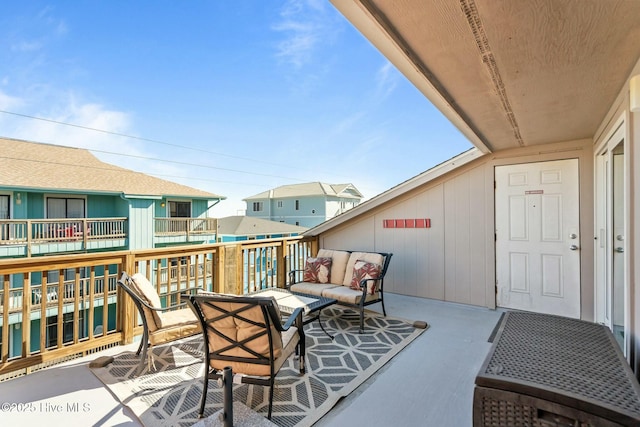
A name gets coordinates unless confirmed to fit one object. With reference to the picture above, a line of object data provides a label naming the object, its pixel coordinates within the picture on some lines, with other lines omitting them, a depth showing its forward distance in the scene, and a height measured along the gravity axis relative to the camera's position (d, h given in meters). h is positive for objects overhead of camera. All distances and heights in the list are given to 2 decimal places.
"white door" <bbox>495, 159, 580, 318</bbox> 3.78 -0.35
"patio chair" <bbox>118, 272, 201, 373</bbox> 2.50 -0.98
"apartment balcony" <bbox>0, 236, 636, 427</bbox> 2.00 -1.36
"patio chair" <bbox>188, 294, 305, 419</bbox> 1.90 -0.84
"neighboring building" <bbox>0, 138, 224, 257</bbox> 7.15 +0.30
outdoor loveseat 3.73 -0.93
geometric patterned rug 2.00 -1.38
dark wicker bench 1.16 -0.80
